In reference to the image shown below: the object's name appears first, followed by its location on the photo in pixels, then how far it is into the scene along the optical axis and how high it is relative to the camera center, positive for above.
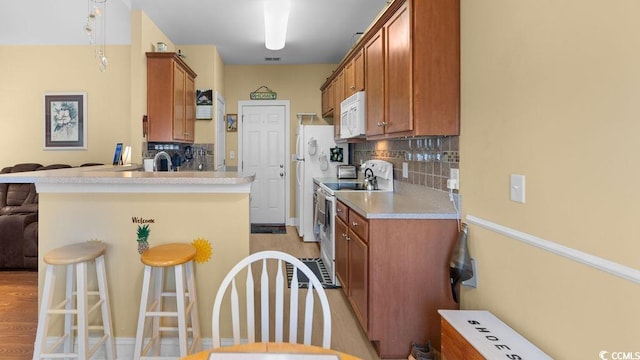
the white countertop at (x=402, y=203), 2.14 -0.22
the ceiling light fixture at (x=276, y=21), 3.33 +1.55
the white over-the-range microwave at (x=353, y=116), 3.39 +0.59
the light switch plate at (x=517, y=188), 1.61 -0.07
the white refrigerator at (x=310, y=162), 4.96 +0.16
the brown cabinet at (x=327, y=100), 5.09 +1.12
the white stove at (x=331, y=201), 3.34 -0.28
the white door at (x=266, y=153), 5.99 +0.34
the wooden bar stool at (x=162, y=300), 1.83 -0.72
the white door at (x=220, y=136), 5.26 +0.58
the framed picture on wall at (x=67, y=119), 4.79 +0.74
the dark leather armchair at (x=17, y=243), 3.66 -0.74
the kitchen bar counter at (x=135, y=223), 2.16 -0.31
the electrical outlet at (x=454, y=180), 2.22 -0.05
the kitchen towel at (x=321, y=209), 3.65 -0.39
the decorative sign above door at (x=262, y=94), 5.94 +1.34
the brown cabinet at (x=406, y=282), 2.13 -0.66
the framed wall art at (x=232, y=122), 5.93 +0.86
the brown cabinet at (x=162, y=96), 3.79 +0.84
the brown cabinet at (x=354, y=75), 3.47 +1.05
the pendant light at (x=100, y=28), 3.54 +1.71
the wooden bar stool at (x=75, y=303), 1.82 -0.72
